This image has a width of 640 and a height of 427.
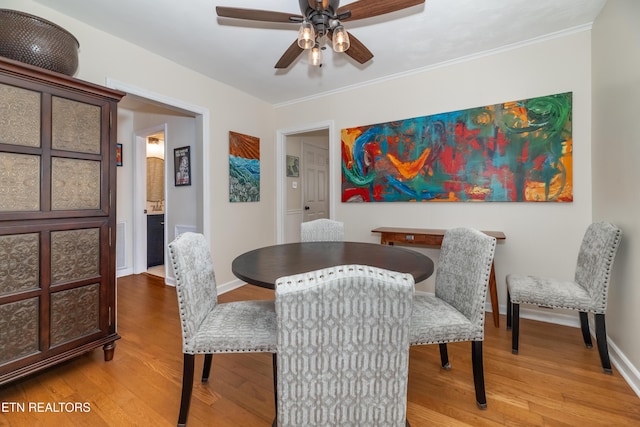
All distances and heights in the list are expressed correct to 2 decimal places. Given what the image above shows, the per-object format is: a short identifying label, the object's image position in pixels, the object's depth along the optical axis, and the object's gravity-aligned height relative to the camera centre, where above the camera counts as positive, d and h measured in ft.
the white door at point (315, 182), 15.61 +1.81
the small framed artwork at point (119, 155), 13.12 +2.66
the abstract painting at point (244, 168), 11.42 +1.88
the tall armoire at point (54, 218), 4.96 -0.11
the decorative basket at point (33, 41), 5.10 +3.19
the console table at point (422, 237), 8.05 -0.77
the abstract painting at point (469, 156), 7.99 +1.86
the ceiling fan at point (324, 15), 5.15 +3.73
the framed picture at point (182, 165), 12.05 +2.06
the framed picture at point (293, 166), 14.32 +2.41
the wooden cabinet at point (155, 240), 14.49 -1.42
